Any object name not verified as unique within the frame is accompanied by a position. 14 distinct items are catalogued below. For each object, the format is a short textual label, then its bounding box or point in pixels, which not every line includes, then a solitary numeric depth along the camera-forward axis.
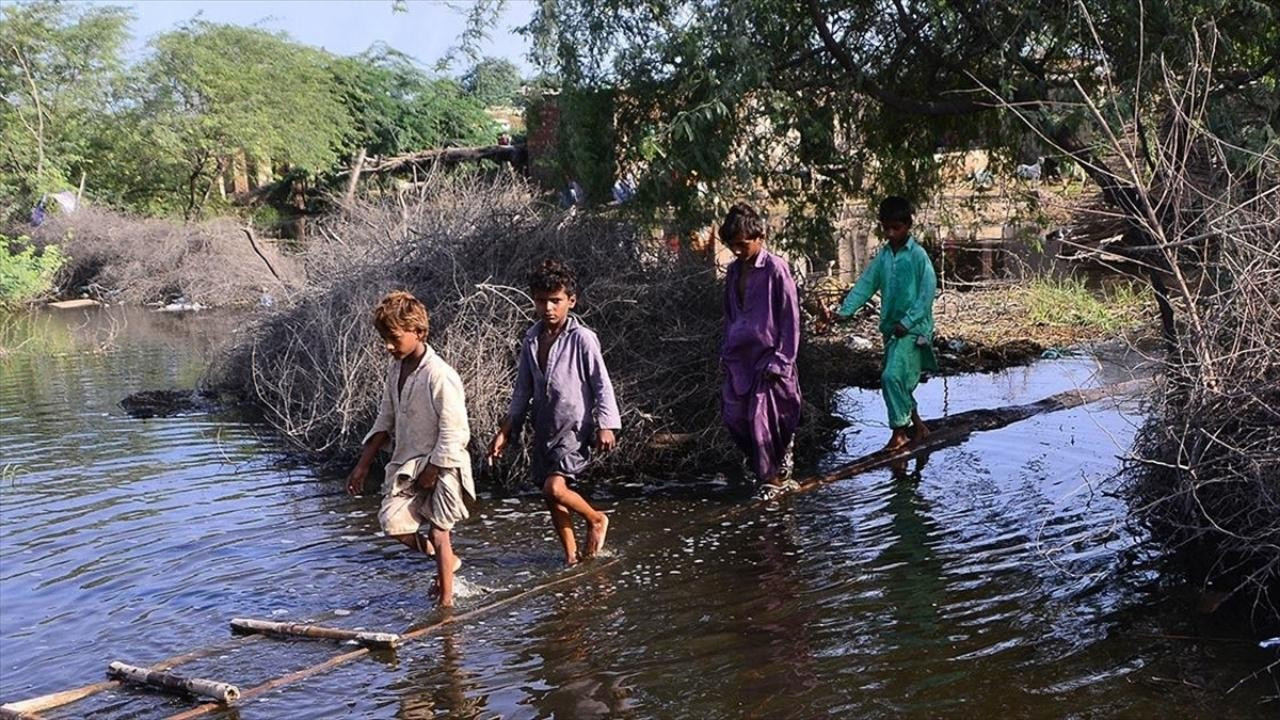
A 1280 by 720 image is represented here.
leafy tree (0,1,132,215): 31.84
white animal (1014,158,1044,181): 11.41
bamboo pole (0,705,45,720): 5.25
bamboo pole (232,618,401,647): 5.91
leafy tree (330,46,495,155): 38.53
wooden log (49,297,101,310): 28.72
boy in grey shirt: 6.97
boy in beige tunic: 6.29
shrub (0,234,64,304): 25.81
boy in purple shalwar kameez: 7.97
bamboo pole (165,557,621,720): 5.39
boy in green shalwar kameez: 8.91
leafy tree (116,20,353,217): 35.56
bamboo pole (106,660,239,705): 5.38
